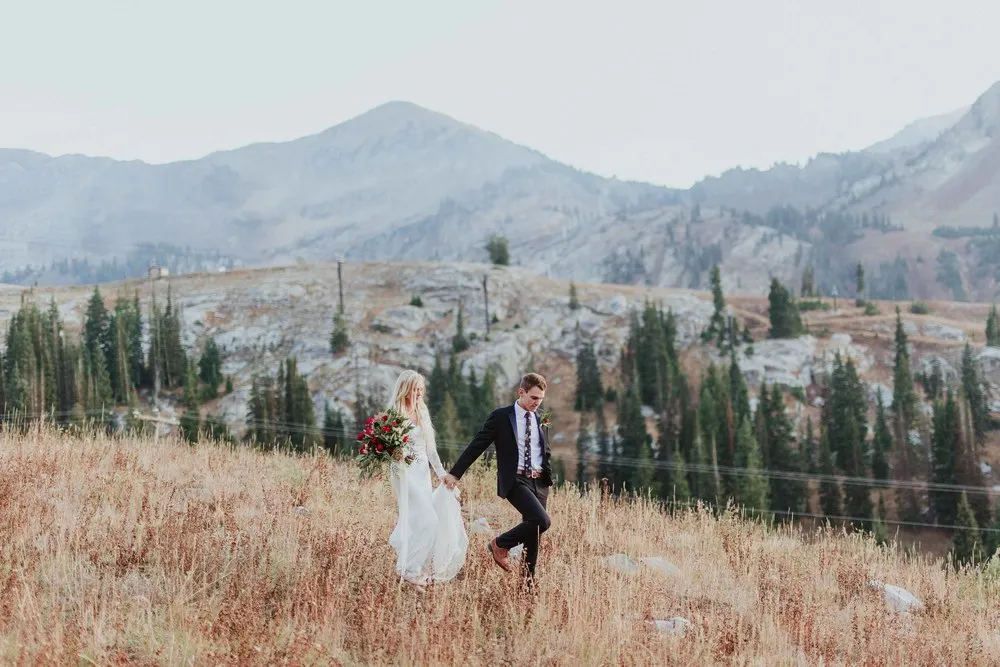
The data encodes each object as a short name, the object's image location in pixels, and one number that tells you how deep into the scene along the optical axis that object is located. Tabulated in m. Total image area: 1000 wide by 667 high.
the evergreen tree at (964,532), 66.06
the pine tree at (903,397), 97.75
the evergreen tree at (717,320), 121.88
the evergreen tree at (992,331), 118.88
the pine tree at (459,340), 116.56
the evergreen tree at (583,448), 88.25
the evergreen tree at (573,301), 128.75
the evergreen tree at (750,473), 76.50
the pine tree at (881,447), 90.94
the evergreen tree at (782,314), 118.56
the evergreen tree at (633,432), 92.61
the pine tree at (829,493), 83.69
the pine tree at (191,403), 88.63
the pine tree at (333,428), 88.82
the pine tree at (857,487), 82.31
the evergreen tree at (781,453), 84.88
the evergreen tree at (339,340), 112.75
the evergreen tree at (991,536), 67.21
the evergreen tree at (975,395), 96.56
